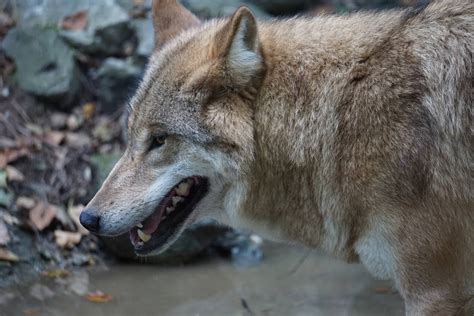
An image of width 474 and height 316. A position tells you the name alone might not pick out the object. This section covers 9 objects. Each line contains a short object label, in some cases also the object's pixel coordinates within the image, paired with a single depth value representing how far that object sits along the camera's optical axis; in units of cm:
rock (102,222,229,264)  1298
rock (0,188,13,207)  1309
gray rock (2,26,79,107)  1556
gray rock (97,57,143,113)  1589
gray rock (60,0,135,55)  1677
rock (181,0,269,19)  1756
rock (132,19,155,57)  1623
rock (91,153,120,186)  1359
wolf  789
